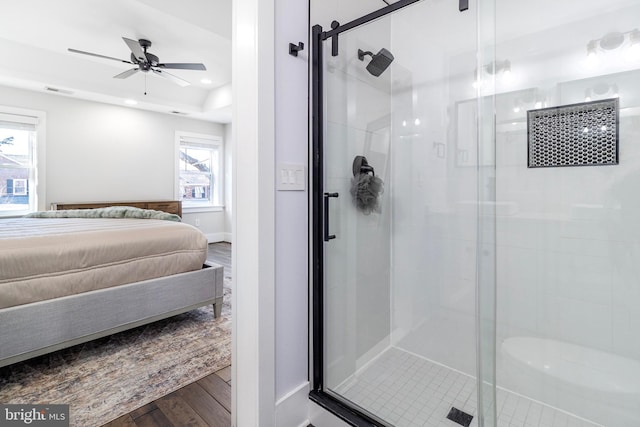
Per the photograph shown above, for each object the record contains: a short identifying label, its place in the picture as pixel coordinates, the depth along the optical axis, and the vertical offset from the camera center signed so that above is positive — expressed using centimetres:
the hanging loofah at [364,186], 180 +15
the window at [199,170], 579 +78
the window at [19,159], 405 +68
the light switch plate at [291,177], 143 +16
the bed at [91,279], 185 -46
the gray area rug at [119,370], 169 -98
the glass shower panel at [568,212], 145 +0
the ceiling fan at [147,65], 310 +152
